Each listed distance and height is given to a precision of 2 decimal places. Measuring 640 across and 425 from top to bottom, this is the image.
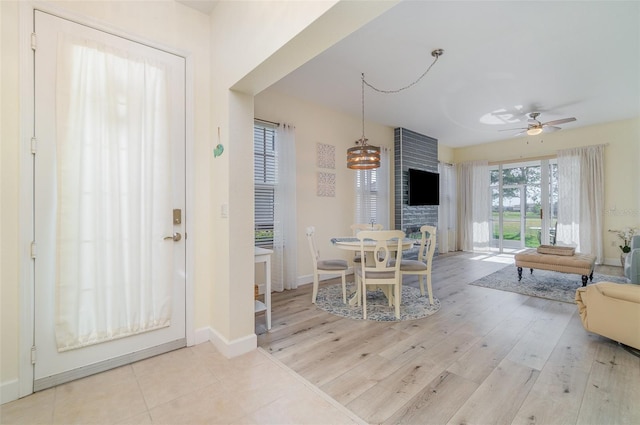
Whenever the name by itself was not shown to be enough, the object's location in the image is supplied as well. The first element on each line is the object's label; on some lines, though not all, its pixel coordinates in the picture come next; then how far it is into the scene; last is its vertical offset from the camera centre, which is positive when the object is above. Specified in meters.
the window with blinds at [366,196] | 5.19 +0.31
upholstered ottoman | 3.84 -0.71
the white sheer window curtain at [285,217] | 3.97 -0.07
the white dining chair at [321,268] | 3.45 -0.70
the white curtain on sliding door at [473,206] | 7.41 +0.17
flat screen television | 6.00 +0.57
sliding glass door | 6.56 +0.22
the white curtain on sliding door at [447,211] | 7.26 +0.04
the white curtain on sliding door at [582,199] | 5.74 +0.29
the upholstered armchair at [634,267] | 3.16 -0.63
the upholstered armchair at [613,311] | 2.13 -0.81
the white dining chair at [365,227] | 4.22 -0.22
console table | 2.59 -0.62
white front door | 1.80 +0.08
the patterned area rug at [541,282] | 3.80 -1.10
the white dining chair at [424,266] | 3.33 -0.66
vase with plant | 5.09 -0.48
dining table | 3.06 -0.37
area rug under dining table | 3.05 -1.13
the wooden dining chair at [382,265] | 2.92 -0.58
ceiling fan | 4.34 +1.42
